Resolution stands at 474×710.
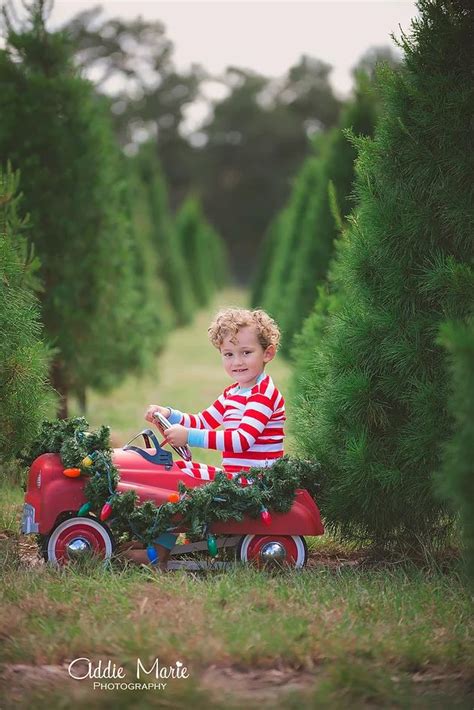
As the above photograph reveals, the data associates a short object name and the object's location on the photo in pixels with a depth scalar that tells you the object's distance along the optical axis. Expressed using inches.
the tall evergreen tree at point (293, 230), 621.0
